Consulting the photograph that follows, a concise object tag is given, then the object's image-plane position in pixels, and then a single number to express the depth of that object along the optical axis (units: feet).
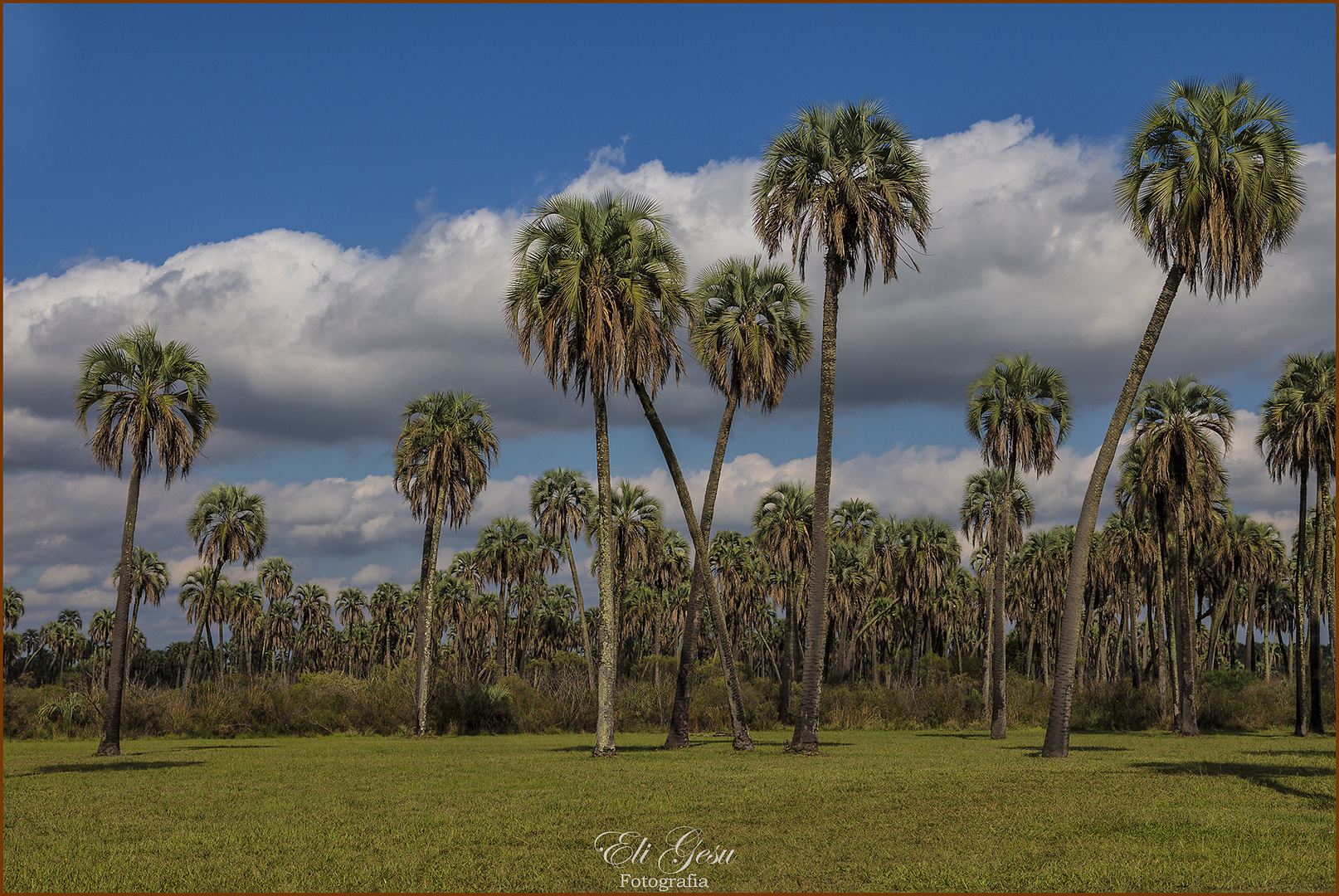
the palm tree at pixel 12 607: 361.92
